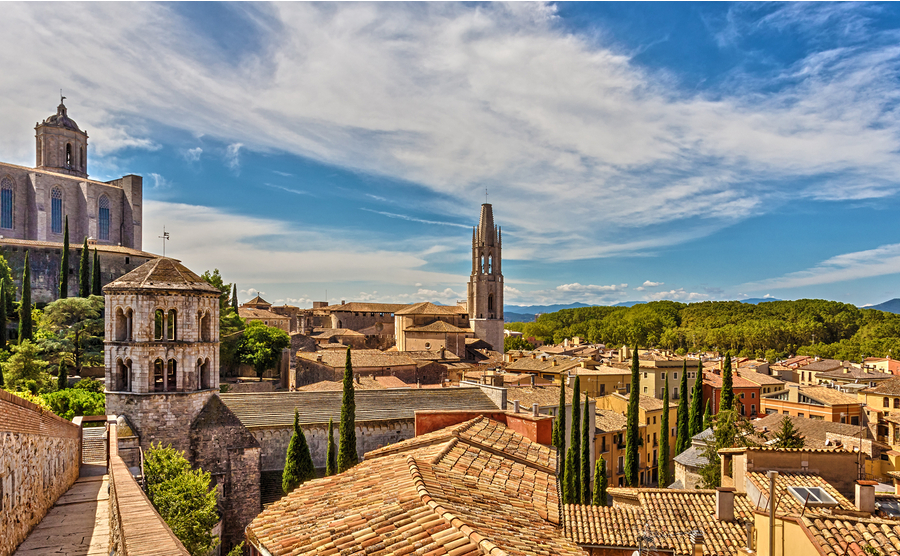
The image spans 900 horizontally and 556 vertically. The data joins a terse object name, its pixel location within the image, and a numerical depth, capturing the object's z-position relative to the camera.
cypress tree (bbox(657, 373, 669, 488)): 40.63
